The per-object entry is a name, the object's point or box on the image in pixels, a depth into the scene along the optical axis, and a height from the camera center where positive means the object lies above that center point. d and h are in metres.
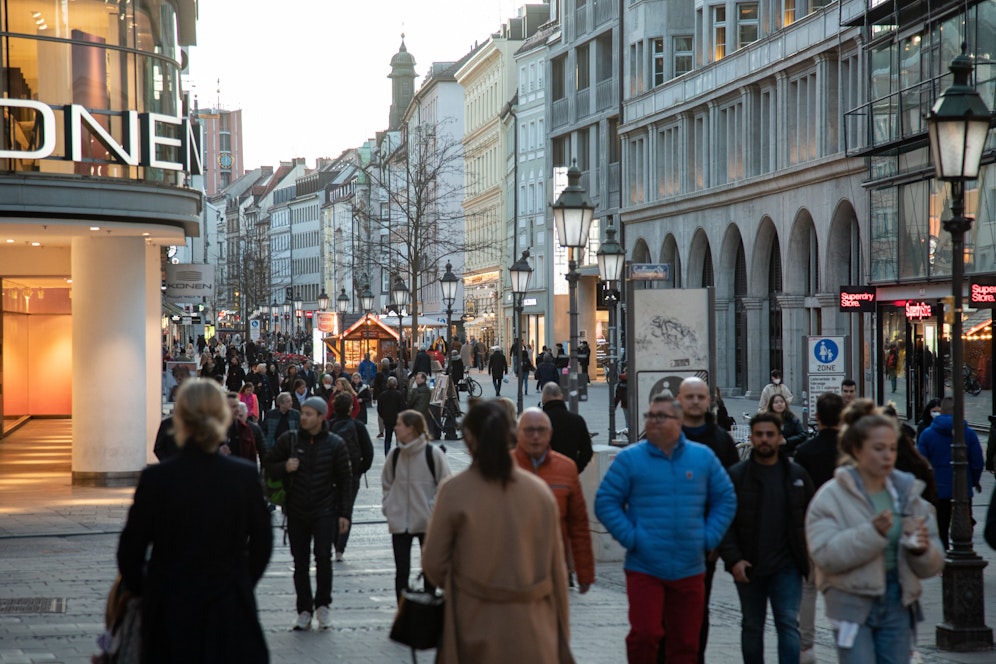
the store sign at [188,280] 38.28 +0.97
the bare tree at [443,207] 104.14 +7.80
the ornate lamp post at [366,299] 62.47 +0.79
